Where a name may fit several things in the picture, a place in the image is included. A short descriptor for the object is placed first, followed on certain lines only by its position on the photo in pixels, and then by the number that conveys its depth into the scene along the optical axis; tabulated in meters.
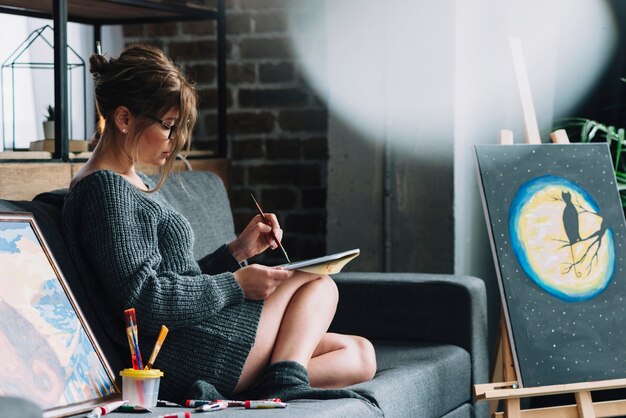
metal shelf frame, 2.64
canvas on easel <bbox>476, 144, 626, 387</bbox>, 2.54
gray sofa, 2.51
